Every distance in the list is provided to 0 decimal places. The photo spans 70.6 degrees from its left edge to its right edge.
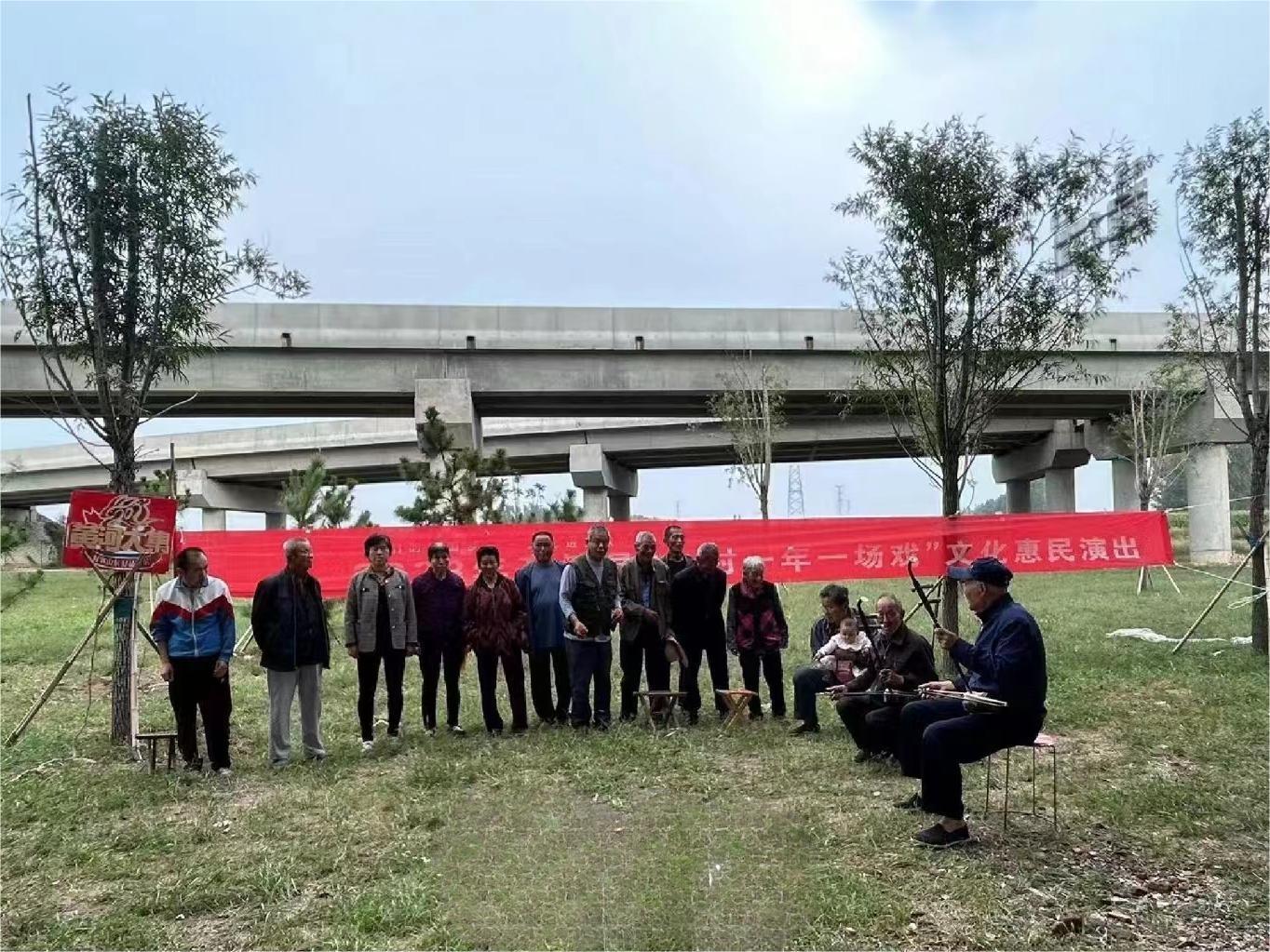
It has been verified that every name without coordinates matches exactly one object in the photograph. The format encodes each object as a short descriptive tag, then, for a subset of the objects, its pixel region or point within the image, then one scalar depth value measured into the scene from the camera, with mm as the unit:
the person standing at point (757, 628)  7754
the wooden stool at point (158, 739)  6395
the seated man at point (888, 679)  6016
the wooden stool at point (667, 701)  7438
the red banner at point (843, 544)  12883
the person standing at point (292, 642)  6559
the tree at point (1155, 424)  21312
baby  6809
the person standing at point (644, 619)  7578
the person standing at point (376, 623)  6965
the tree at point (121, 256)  7102
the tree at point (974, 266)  8664
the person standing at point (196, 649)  6277
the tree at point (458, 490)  14164
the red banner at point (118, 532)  6848
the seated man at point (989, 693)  4574
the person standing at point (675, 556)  7996
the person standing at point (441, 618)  7320
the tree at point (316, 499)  14703
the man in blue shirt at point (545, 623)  7461
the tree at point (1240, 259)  9781
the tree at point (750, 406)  23812
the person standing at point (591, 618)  7363
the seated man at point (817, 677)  6910
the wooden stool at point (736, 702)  7543
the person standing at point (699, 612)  7770
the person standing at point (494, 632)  7250
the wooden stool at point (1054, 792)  4848
